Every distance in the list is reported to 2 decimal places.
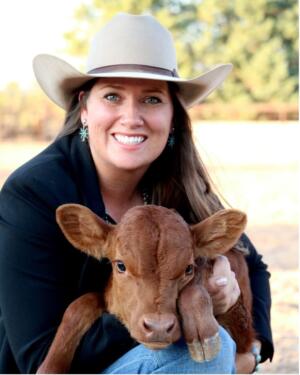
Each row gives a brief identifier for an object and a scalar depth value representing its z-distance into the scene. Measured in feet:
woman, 10.66
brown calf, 9.07
